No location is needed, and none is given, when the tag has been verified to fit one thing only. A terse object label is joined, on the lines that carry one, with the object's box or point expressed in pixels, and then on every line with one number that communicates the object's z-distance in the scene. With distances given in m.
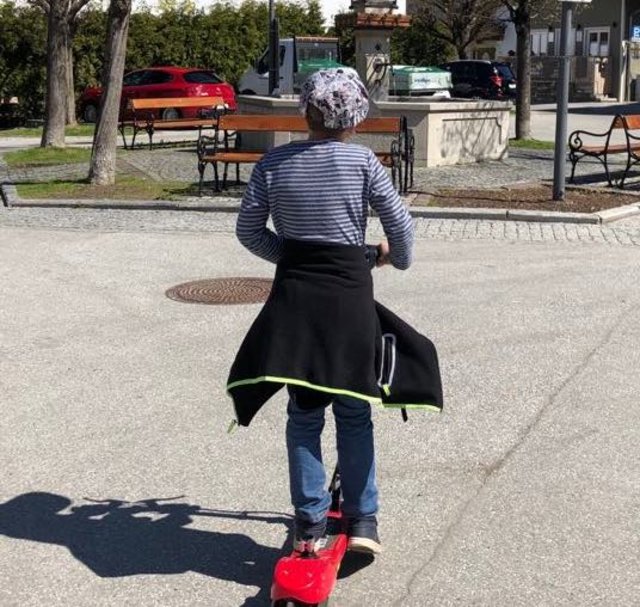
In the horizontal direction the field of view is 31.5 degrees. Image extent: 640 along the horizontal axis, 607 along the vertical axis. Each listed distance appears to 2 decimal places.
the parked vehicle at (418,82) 27.46
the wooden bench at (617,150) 14.80
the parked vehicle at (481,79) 40.84
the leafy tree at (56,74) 21.14
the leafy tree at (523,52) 19.67
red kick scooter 3.50
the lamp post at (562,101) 12.75
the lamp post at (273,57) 25.62
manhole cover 8.44
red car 28.80
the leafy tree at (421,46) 47.03
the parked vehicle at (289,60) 31.23
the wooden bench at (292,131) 13.54
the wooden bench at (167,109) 22.03
